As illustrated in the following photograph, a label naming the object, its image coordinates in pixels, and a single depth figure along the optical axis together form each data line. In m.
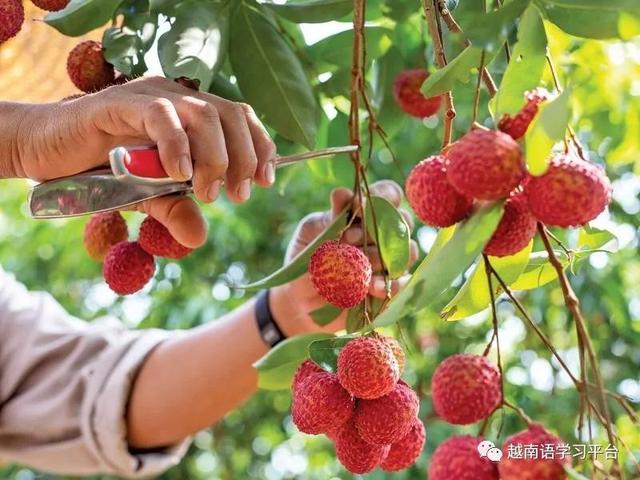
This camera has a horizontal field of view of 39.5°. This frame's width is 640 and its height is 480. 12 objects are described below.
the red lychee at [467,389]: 0.54
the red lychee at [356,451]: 0.59
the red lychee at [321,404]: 0.58
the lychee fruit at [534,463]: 0.45
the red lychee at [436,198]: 0.47
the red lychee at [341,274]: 0.63
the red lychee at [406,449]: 0.64
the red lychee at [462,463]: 0.50
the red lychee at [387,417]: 0.57
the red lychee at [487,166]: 0.43
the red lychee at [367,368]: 0.55
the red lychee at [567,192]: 0.43
